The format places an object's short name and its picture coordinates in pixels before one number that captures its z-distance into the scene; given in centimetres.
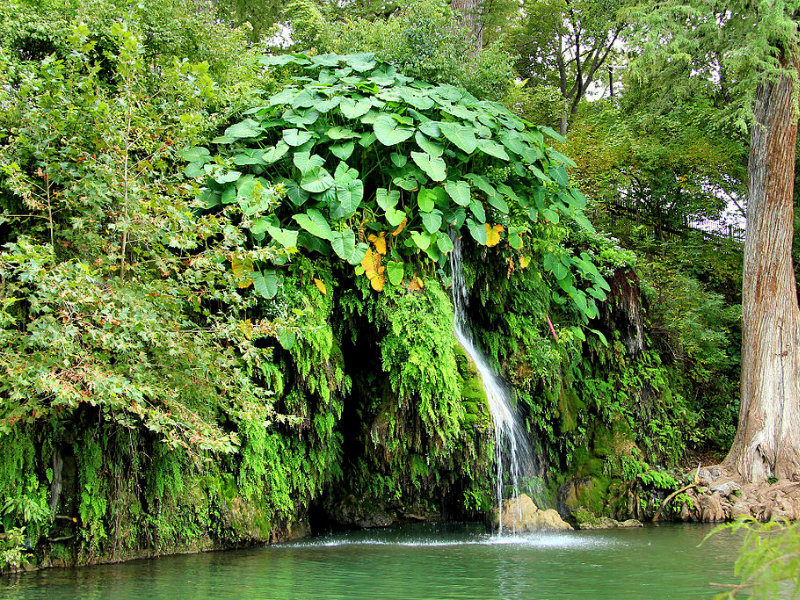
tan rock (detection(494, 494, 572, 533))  757
